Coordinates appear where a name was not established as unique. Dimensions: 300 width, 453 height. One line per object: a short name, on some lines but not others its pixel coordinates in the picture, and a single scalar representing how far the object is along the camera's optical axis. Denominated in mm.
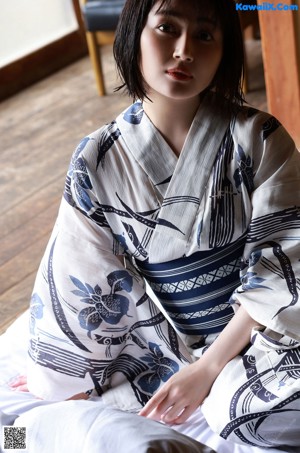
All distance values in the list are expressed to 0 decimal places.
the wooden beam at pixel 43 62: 4578
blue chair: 3979
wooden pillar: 2850
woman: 1587
